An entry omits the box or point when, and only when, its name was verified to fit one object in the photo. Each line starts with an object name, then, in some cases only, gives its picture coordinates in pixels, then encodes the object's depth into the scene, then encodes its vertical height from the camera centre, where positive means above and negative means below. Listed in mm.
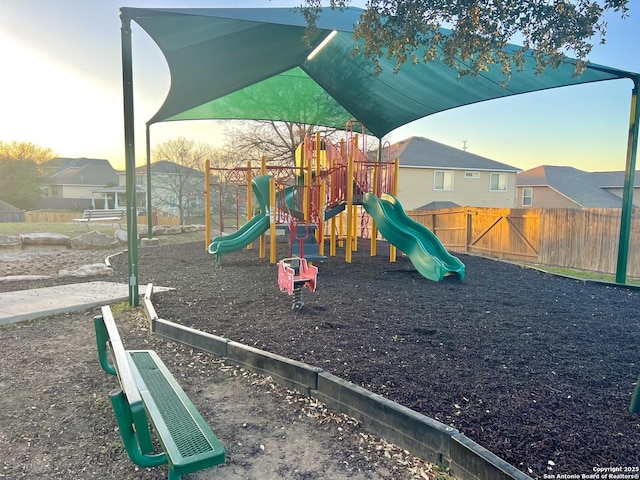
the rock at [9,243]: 12016 -1303
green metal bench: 1799 -1136
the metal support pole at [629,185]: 7480 +523
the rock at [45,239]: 12477 -1206
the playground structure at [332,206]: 8727 +3
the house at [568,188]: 30000 +1790
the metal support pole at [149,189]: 12820 +432
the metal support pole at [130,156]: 5691 +642
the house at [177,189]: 29891 +980
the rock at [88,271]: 8047 -1421
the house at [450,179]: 25109 +1865
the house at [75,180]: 41406 +2362
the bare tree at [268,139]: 23062 +3789
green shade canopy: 6301 +2861
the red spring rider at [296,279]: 5453 -989
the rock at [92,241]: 12688 -1265
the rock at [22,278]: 7443 -1462
